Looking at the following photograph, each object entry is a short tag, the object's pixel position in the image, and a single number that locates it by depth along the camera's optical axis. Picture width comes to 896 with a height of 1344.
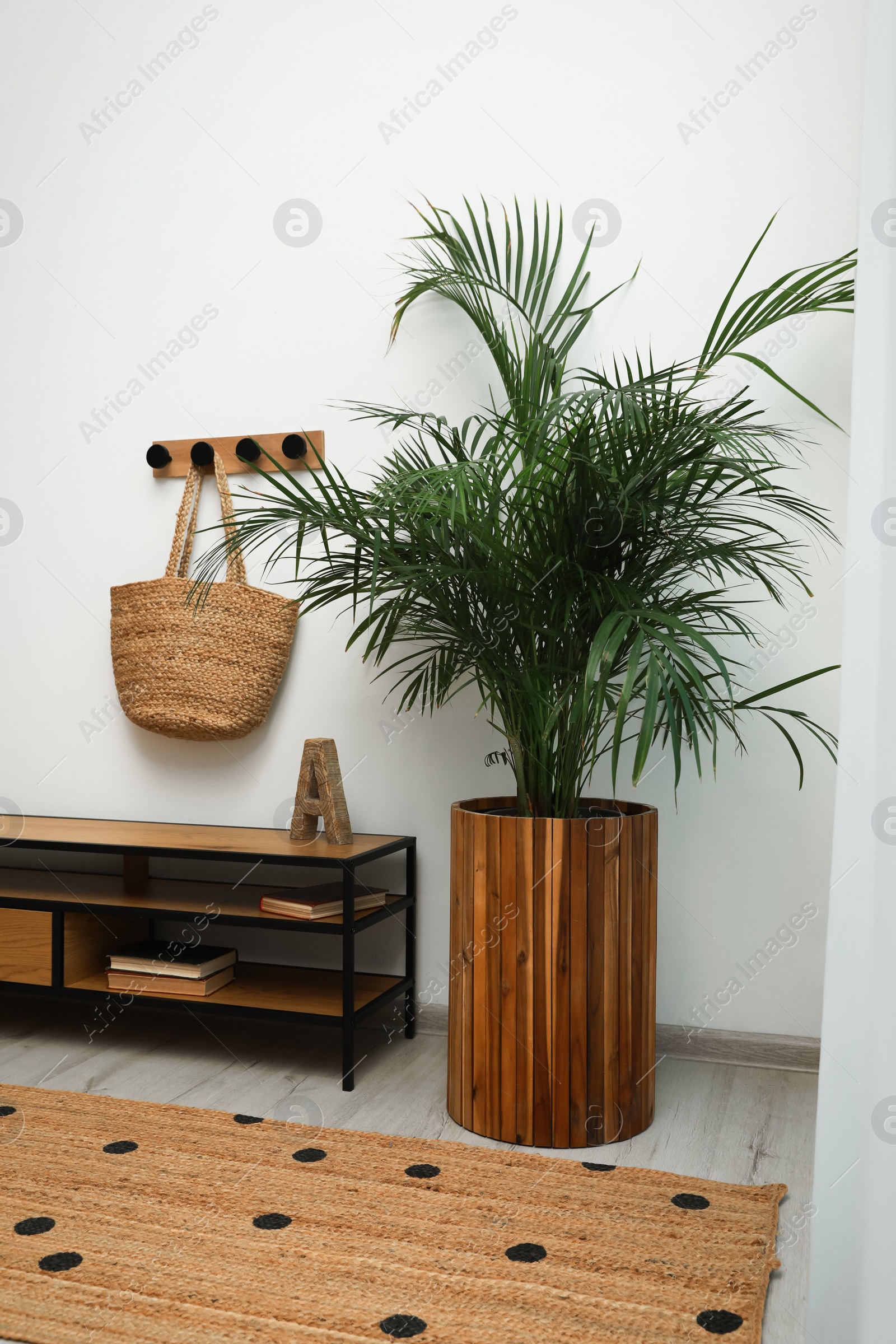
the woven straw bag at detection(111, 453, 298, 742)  2.55
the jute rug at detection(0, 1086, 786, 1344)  1.28
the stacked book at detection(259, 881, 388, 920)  2.16
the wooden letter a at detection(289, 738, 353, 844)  2.33
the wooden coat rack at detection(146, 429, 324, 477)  2.58
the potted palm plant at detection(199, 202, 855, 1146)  1.71
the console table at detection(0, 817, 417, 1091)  2.16
